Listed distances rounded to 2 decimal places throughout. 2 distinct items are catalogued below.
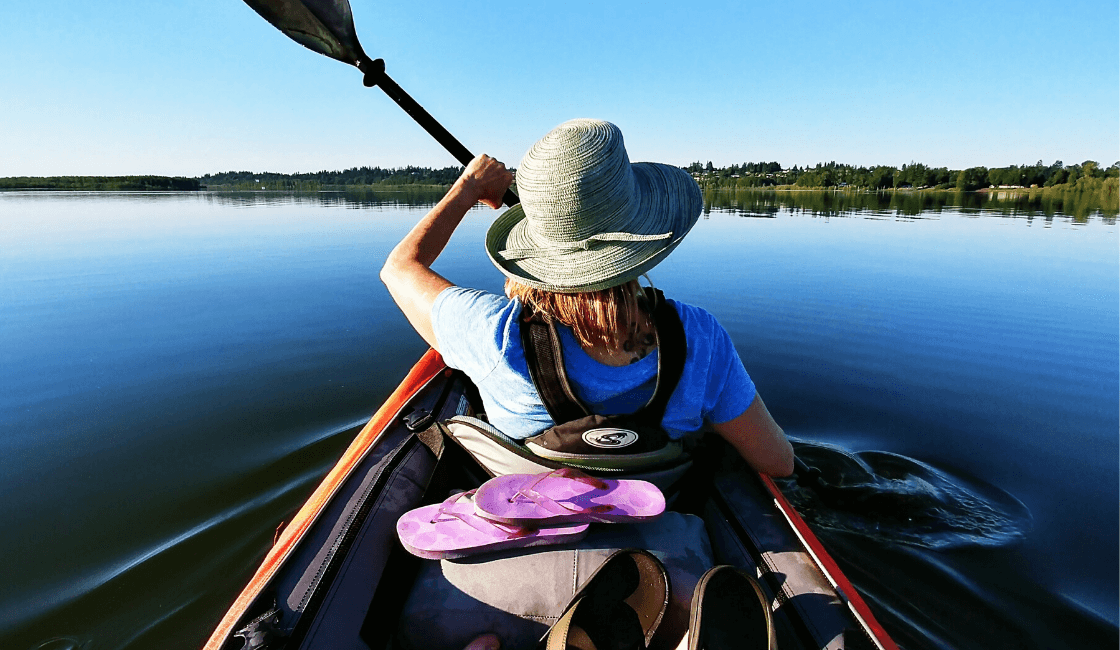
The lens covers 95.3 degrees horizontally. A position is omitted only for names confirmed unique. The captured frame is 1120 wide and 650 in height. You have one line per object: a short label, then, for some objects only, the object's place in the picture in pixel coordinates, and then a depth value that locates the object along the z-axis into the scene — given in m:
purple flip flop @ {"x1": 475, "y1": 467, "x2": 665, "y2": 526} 1.41
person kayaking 1.39
